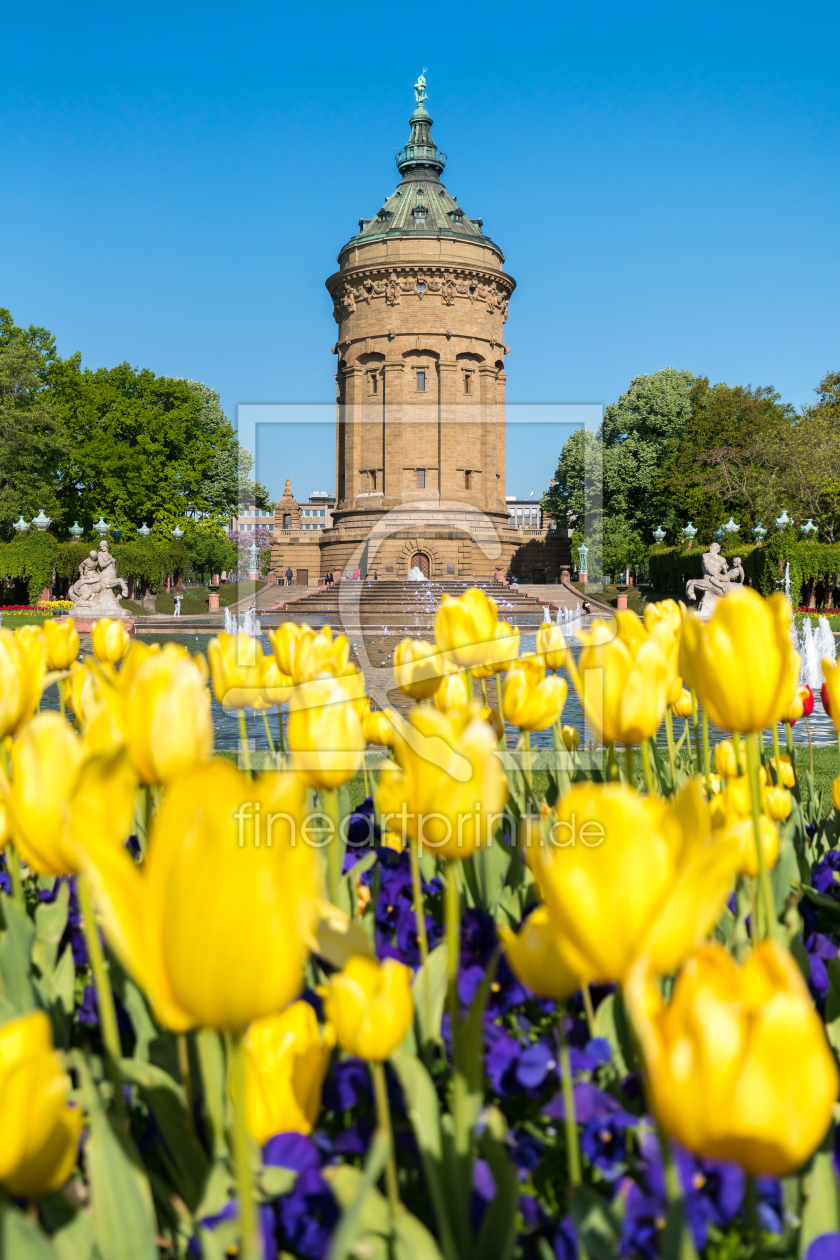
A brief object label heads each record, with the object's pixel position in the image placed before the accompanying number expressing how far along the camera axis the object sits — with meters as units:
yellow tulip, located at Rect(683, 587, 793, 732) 1.22
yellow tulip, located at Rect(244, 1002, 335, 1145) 1.07
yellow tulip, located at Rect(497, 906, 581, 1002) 1.02
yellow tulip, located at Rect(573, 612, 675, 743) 1.39
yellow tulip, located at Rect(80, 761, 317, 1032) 0.66
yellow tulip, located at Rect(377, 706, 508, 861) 1.10
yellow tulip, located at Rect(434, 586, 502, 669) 2.15
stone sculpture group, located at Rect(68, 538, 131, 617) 22.33
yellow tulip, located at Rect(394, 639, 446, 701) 2.04
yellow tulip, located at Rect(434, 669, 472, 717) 2.02
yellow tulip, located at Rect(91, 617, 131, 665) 2.54
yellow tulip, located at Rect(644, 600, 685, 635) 2.18
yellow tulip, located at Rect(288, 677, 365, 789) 1.40
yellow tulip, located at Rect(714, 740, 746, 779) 2.37
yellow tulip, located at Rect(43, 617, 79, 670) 2.46
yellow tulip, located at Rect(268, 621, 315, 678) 2.11
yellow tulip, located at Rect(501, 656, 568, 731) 1.97
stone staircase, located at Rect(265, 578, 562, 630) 29.11
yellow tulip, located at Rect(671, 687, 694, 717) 2.79
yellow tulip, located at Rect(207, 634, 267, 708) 2.01
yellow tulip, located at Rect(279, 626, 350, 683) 2.00
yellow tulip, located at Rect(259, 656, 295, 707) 2.11
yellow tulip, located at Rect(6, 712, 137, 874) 1.02
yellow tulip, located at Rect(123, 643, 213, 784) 1.06
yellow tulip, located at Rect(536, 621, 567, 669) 2.47
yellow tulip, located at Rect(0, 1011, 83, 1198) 0.73
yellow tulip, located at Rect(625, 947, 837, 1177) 0.61
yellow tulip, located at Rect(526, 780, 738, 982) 0.75
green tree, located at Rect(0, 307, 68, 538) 34.97
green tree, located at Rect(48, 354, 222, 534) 39.00
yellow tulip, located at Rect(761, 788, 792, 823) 2.14
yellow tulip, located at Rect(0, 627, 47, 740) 1.40
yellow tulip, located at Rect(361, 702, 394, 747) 2.35
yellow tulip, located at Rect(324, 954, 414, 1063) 0.99
